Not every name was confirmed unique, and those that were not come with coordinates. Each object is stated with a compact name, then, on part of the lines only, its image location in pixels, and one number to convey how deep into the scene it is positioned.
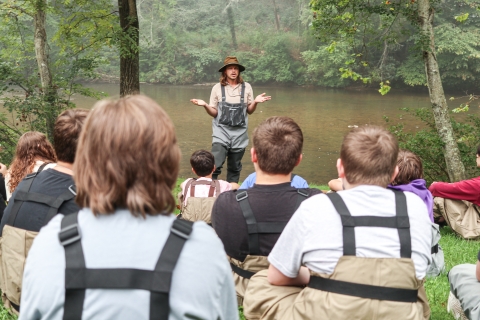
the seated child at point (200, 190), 4.59
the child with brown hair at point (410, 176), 3.86
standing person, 6.86
